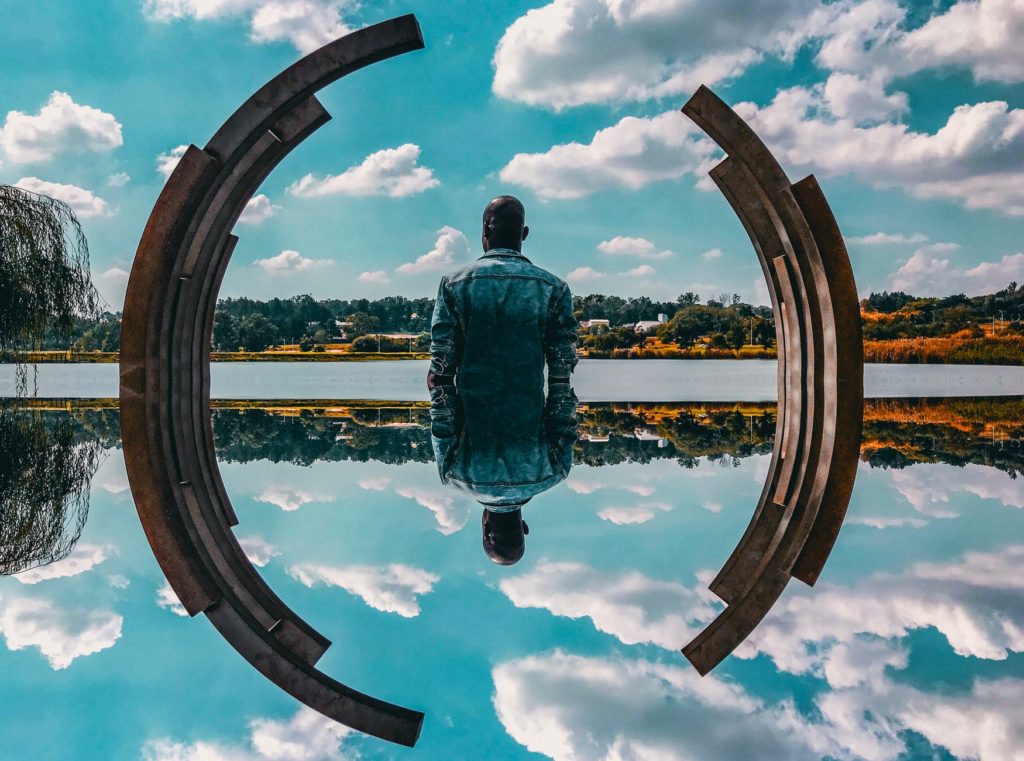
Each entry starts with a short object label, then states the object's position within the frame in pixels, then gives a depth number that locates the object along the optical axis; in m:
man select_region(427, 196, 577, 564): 6.23
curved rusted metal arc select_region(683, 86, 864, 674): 4.18
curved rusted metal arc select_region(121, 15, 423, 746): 3.99
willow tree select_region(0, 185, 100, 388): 13.75
